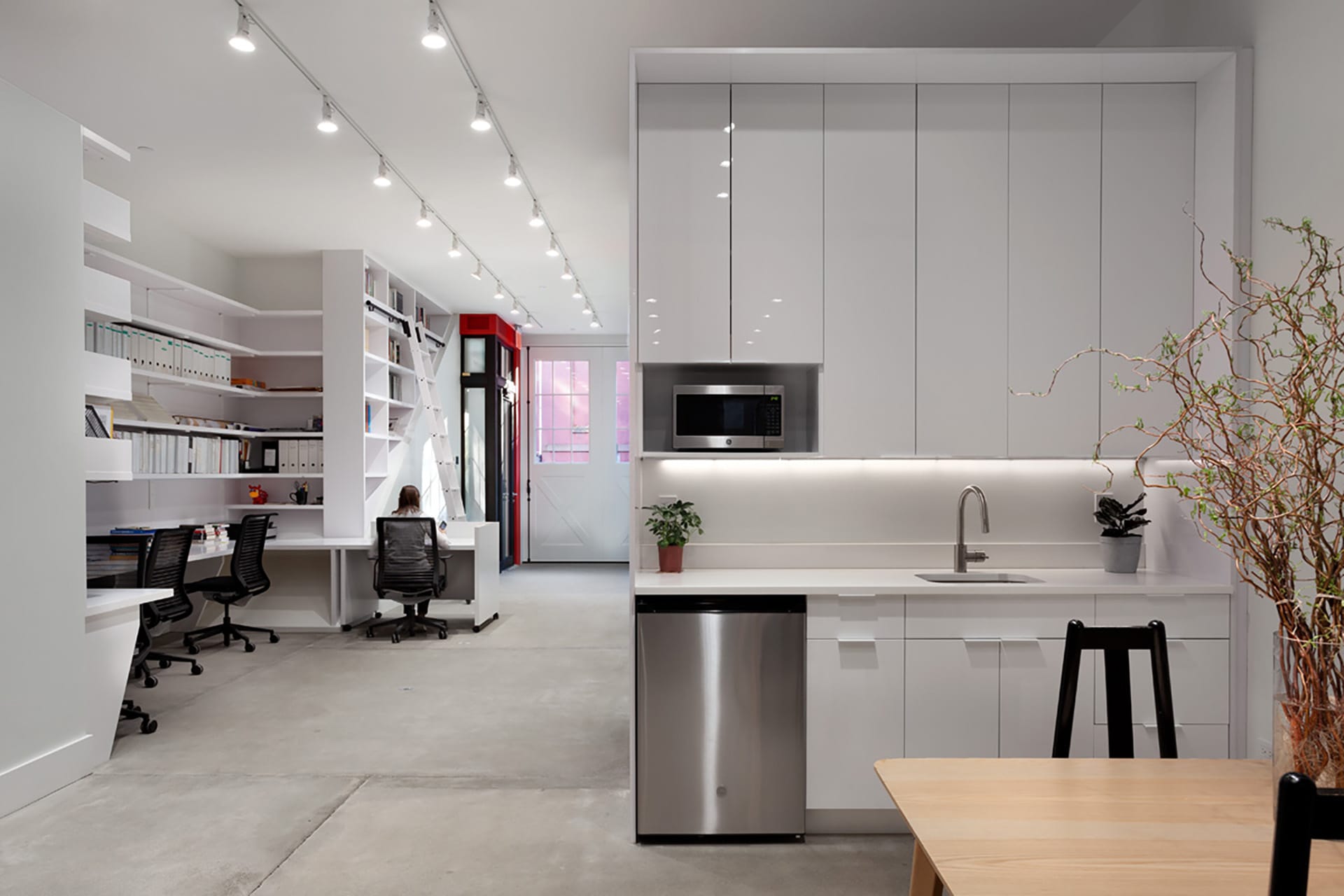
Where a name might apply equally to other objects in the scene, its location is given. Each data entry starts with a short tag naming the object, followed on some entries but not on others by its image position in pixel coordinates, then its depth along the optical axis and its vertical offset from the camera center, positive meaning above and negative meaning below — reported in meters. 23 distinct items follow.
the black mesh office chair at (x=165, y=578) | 5.09 -0.89
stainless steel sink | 3.40 -0.58
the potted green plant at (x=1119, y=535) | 3.48 -0.41
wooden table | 1.23 -0.65
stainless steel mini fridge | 3.02 -1.04
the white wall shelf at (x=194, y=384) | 5.71 +0.38
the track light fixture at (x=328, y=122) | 4.23 +1.58
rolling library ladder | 8.11 +0.10
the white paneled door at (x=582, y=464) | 11.38 -0.38
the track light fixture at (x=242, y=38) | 3.43 +1.63
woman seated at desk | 6.74 -0.58
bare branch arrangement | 1.23 -0.12
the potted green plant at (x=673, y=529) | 3.45 -0.38
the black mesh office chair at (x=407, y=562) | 6.43 -0.98
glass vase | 1.22 -0.40
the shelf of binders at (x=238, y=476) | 5.94 -0.33
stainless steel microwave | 3.51 +0.08
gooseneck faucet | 3.51 -0.49
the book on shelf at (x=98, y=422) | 4.34 +0.06
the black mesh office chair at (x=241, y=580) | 6.06 -1.06
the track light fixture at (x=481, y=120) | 4.28 +1.62
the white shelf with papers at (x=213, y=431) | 5.67 +0.03
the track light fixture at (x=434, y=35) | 3.44 +1.65
